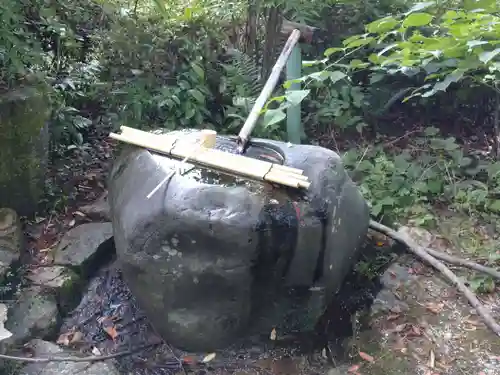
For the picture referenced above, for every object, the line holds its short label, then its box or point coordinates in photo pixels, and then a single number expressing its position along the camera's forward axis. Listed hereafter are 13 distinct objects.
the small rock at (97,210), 3.92
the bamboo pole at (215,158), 2.67
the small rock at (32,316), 3.01
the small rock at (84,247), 3.50
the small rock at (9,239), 3.27
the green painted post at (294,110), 4.01
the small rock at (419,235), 3.68
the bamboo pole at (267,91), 3.17
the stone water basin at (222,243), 2.62
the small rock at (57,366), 2.85
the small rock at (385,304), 3.22
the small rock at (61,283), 3.31
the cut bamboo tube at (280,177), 2.64
